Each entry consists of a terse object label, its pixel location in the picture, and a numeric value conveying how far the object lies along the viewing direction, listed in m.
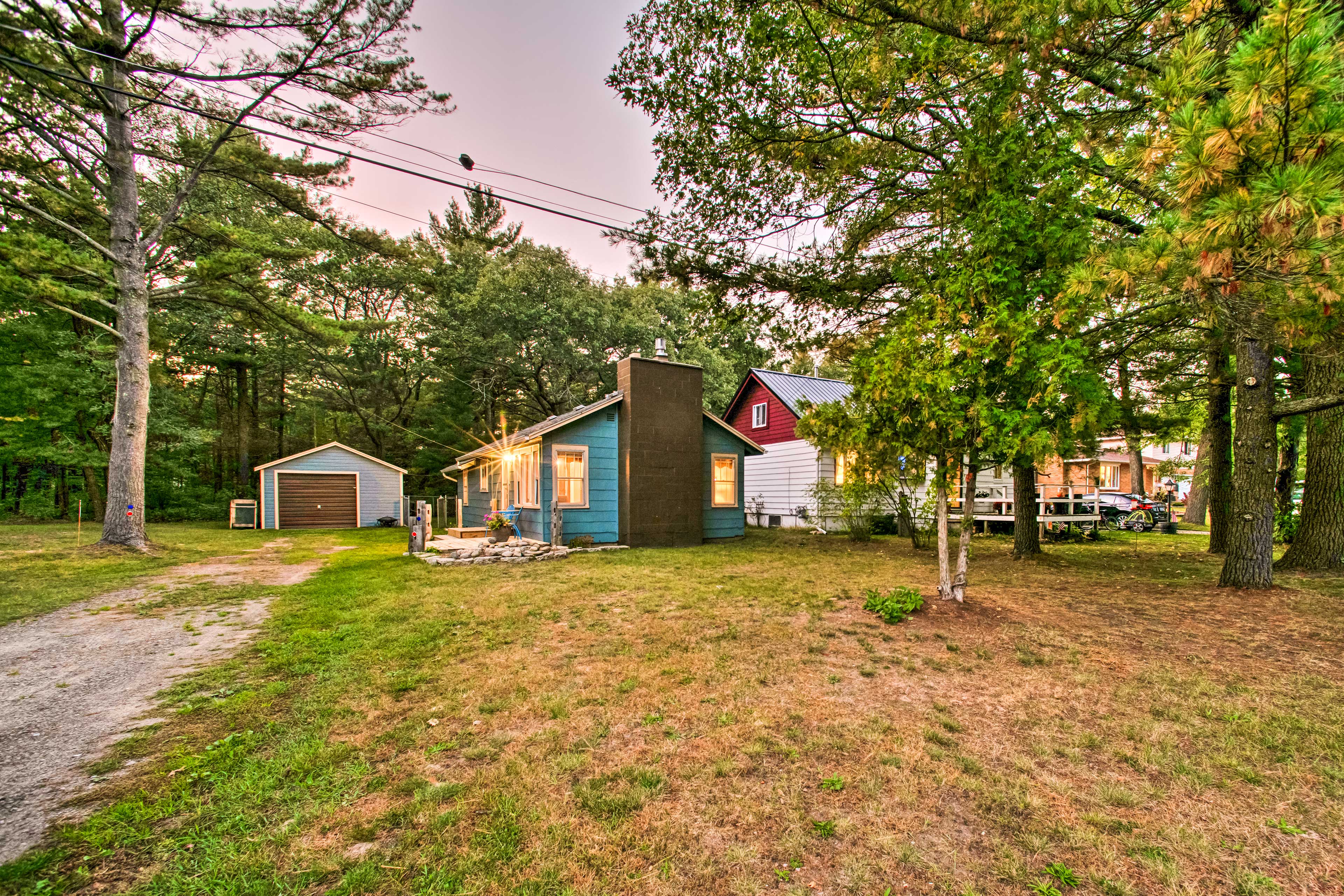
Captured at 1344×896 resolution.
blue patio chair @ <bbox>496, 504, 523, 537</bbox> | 12.89
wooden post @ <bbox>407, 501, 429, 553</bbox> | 11.19
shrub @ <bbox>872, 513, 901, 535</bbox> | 15.41
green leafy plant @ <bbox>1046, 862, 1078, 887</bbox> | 1.85
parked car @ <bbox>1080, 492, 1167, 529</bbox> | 18.98
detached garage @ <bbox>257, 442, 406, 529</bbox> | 19.59
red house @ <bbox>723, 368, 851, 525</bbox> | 17.14
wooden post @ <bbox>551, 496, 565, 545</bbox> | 11.31
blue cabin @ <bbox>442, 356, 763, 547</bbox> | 11.83
